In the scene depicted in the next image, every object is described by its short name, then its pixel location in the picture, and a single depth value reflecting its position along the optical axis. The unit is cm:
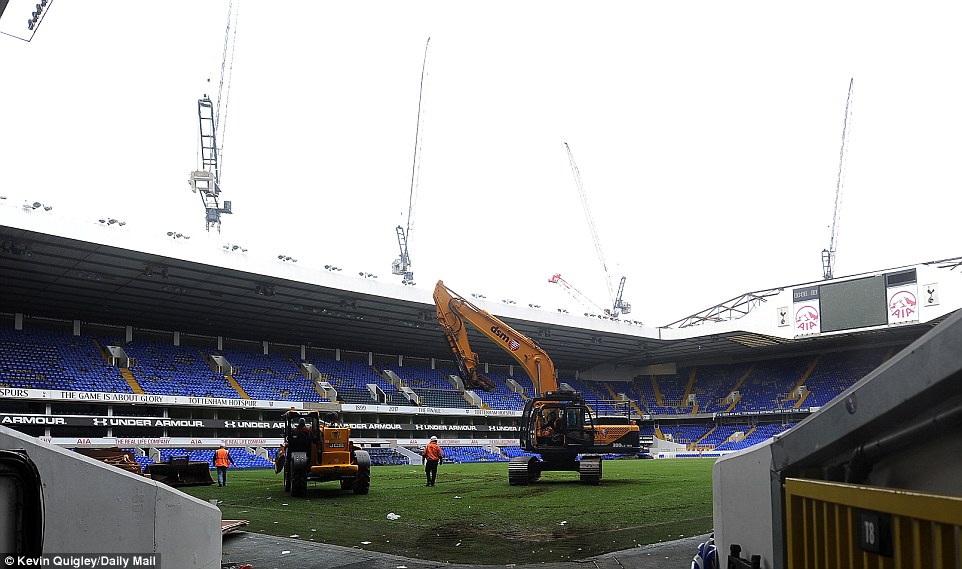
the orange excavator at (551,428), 2409
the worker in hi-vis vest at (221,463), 2631
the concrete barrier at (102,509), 411
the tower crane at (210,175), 5844
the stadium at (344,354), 3922
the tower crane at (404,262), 7525
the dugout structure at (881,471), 281
